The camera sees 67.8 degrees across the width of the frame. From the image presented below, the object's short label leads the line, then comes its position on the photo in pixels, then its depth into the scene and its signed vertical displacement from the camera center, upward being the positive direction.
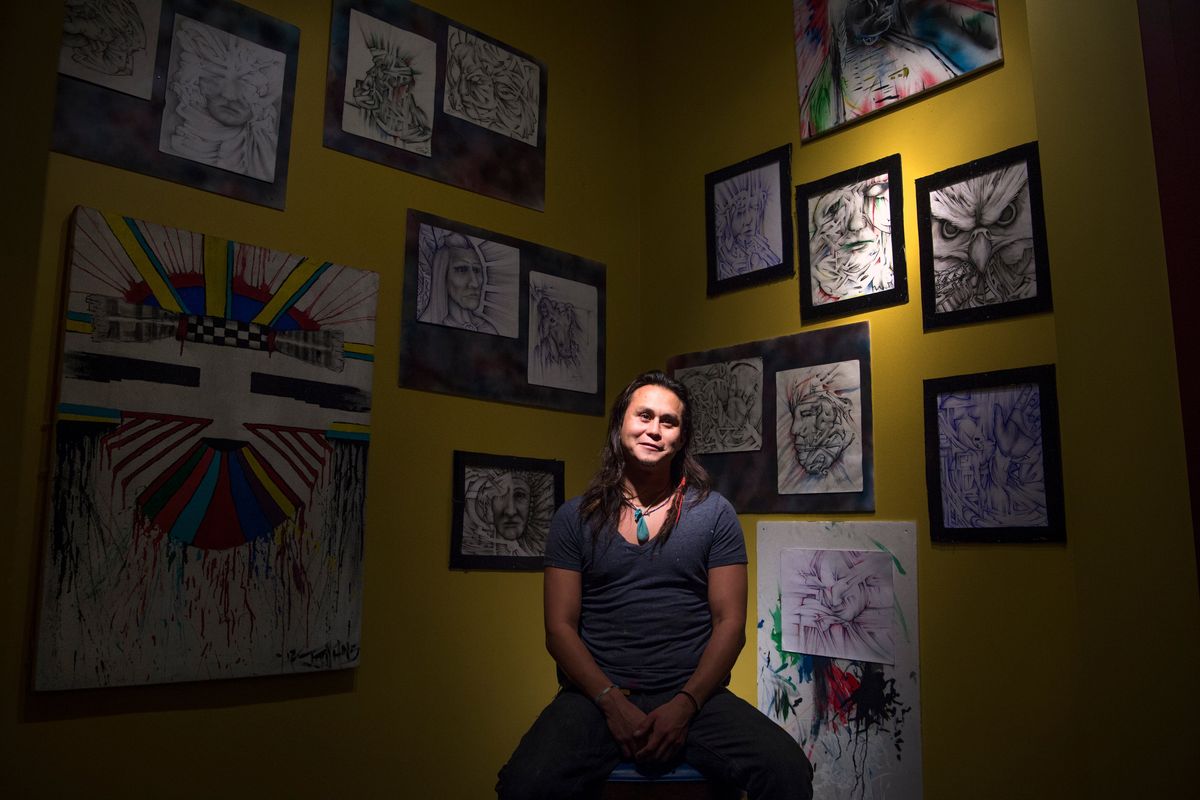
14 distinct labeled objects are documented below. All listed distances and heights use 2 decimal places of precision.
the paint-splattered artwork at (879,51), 2.77 +1.54
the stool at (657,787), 2.21 -0.66
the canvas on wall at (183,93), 2.41 +1.20
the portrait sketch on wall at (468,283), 3.06 +0.82
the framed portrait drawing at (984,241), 2.56 +0.82
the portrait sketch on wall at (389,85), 2.95 +1.46
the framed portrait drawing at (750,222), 3.26 +1.11
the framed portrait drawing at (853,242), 2.89 +0.92
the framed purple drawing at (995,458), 2.46 +0.17
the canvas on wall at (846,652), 2.68 -0.42
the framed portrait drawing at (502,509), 3.04 +0.03
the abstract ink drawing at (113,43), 2.40 +1.29
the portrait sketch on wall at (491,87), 3.24 +1.60
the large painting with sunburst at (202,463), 2.27 +0.15
